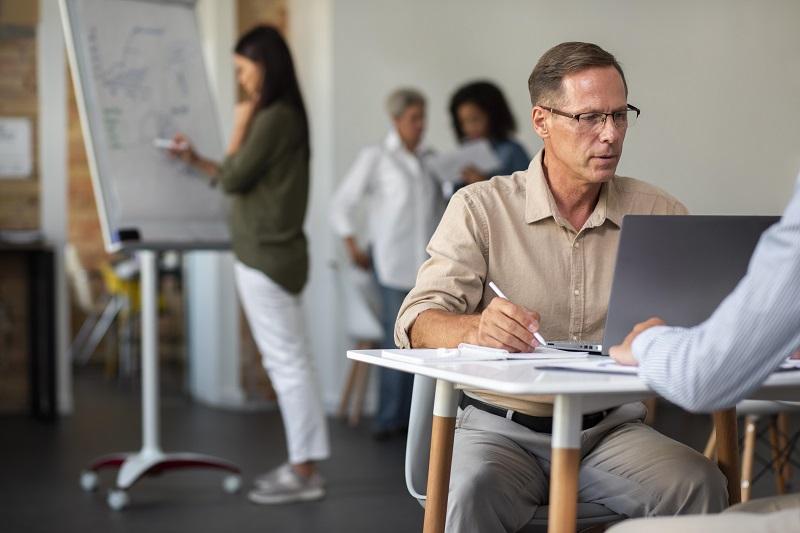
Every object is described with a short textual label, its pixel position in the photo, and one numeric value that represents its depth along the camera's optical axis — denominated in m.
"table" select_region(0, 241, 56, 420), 6.04
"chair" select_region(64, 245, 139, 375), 8.23
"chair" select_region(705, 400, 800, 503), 3.25
